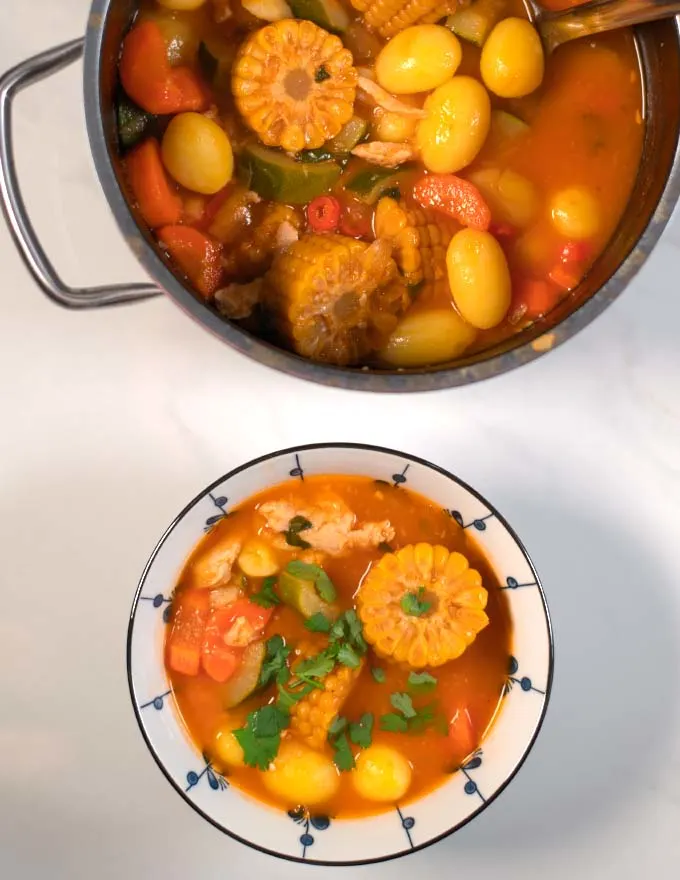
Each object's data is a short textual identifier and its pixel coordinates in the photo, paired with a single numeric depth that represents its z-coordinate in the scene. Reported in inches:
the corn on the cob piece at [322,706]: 14.8
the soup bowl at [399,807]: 14.4
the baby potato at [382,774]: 15.1
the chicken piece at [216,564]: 15.2
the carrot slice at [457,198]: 13.2
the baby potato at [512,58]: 12.7
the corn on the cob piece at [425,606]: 14.9
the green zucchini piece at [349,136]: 13.2
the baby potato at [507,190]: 13.3
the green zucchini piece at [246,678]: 15.2
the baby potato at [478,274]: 13.0
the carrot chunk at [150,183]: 12.5
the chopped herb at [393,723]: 15.1
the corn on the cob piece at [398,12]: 12.6
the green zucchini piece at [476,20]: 13.0
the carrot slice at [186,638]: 15.4
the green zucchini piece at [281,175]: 13.0
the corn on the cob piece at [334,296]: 12.8
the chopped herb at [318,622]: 15.1
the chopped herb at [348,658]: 14.9
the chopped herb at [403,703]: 15.0
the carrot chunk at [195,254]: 12.6
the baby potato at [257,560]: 15.4
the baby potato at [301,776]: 15.1
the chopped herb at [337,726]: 15.1
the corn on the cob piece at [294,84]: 12.6
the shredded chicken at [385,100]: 13.0
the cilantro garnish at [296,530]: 15.4
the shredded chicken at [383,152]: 13.1
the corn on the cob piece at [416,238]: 13.1
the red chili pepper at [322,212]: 13.2
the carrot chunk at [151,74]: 12.4
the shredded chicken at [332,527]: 15.4
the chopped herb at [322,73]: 12.8
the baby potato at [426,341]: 13.3
